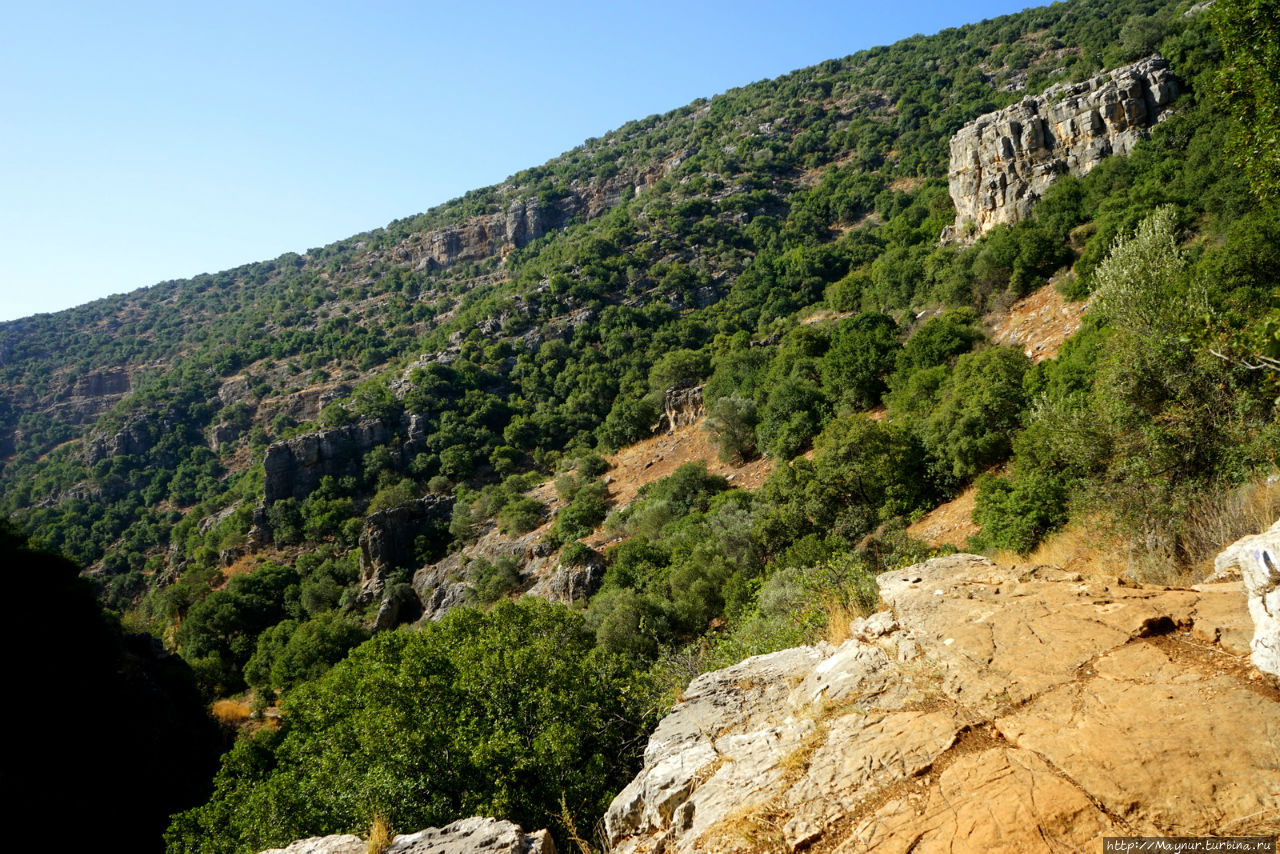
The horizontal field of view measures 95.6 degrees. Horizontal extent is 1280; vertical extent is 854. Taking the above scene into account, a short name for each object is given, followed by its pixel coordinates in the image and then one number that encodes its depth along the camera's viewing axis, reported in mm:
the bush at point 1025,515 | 12289
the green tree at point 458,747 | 7926
